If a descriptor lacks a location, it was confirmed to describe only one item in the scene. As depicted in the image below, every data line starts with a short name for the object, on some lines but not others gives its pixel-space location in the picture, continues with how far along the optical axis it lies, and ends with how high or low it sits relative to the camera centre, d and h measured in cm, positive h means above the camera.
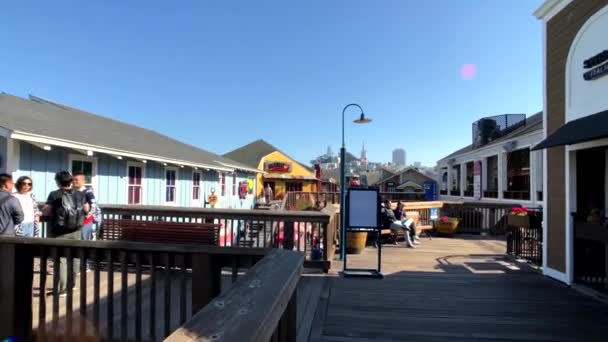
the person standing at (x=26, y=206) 406 -36
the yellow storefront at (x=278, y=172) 2569 +58
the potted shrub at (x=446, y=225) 953 -132
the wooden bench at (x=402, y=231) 825 -137
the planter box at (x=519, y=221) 599 -75
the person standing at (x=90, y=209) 422 -42
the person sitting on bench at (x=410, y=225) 793 -111
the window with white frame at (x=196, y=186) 1285 -31
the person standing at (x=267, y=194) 2169 -106
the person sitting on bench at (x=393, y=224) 770 -104
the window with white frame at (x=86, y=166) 715 +25
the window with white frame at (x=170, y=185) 1086 -23
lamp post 558 -37
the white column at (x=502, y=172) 1447 +39
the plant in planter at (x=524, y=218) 600 -70
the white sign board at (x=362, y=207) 521 -44
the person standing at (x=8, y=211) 375 -39
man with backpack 382 -39
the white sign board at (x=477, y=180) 1658 +2
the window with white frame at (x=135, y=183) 899 -14
